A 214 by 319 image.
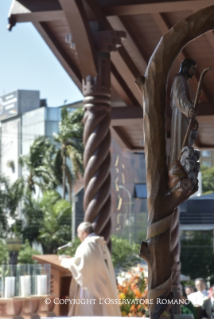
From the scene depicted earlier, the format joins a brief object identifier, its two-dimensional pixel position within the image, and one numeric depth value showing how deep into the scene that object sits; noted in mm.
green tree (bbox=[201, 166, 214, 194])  50125
